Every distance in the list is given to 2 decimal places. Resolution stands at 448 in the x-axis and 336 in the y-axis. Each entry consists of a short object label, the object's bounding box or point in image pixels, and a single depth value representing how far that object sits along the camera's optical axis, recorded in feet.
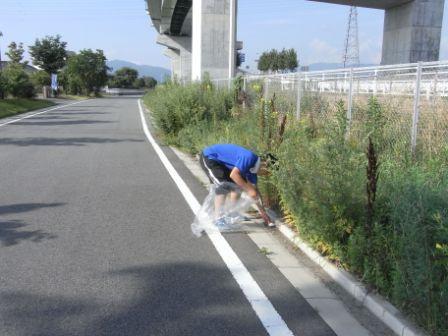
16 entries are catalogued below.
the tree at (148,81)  483.02
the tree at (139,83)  468.96
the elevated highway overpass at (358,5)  67.26
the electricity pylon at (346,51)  317.01
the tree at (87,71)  251.80
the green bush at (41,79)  217.79
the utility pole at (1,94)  111.90
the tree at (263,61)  299.27
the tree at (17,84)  125.18
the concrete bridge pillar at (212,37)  66.95
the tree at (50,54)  258.78
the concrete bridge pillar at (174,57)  227.61
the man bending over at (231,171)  19.53
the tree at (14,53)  227.81
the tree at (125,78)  445.58
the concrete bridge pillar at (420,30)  90.53
